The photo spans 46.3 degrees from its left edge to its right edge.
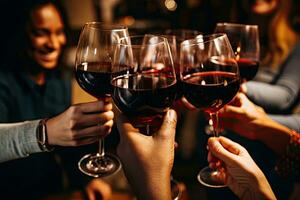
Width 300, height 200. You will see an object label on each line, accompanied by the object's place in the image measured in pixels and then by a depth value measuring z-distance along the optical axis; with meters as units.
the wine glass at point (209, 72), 0.88
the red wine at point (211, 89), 0.87
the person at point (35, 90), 1.45
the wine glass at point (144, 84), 0.81
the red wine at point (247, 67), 1.12
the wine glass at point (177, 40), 1.01
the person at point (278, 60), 1.68
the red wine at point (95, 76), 0.92
